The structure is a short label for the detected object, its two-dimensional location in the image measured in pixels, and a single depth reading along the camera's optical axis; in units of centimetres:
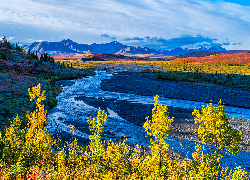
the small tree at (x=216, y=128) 1088
